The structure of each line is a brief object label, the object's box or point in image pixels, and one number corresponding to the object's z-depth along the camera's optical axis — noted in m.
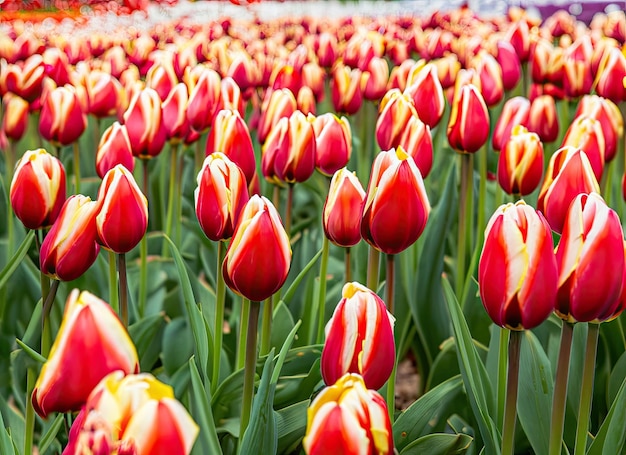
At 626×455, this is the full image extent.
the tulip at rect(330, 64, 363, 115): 2.29
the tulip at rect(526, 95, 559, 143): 2.06
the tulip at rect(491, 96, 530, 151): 1.94
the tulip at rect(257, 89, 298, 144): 1.76
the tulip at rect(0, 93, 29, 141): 2.12
